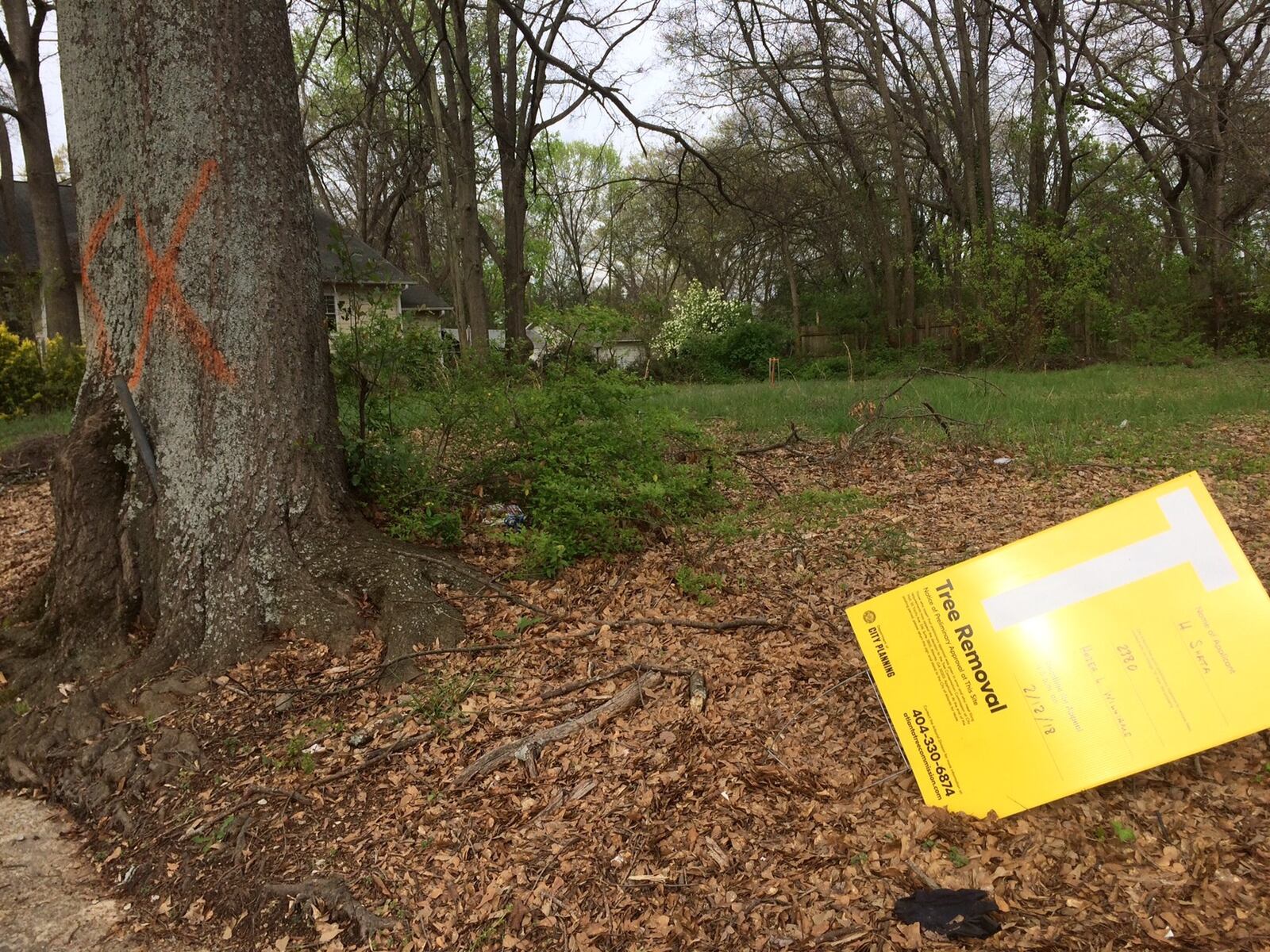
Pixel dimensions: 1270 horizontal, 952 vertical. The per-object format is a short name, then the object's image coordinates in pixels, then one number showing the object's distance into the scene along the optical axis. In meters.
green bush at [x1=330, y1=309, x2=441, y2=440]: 4.89
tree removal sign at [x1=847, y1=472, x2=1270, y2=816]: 2.23
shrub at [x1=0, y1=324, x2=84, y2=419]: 12.27
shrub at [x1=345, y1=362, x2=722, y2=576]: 4.75
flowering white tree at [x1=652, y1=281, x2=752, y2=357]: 28.17
